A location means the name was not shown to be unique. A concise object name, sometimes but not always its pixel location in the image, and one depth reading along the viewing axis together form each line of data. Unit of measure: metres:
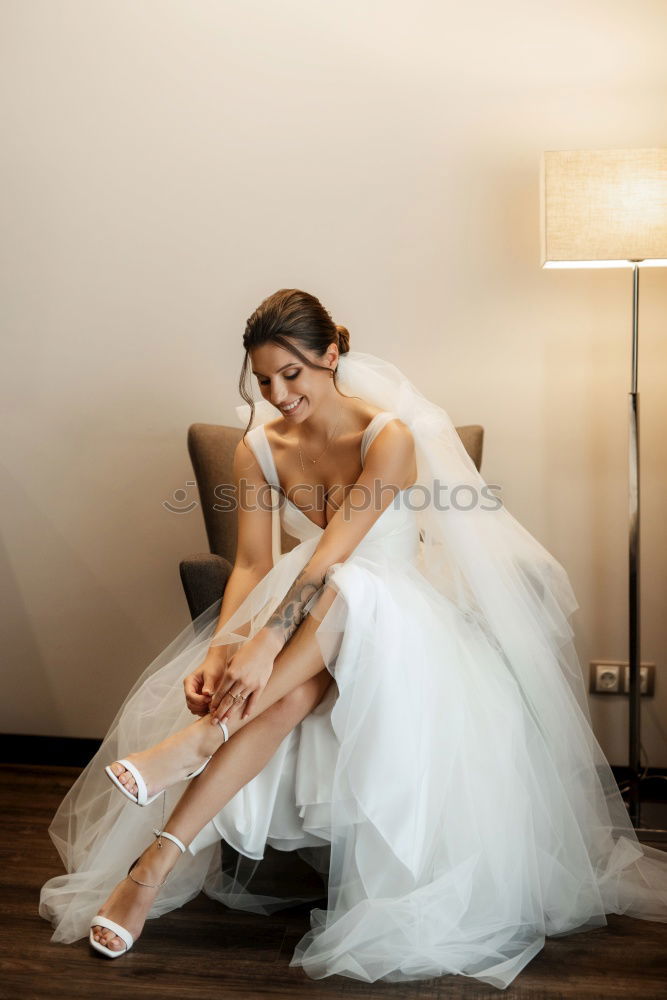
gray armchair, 2.66
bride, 1.86
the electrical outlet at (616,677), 2.81
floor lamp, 2.32
